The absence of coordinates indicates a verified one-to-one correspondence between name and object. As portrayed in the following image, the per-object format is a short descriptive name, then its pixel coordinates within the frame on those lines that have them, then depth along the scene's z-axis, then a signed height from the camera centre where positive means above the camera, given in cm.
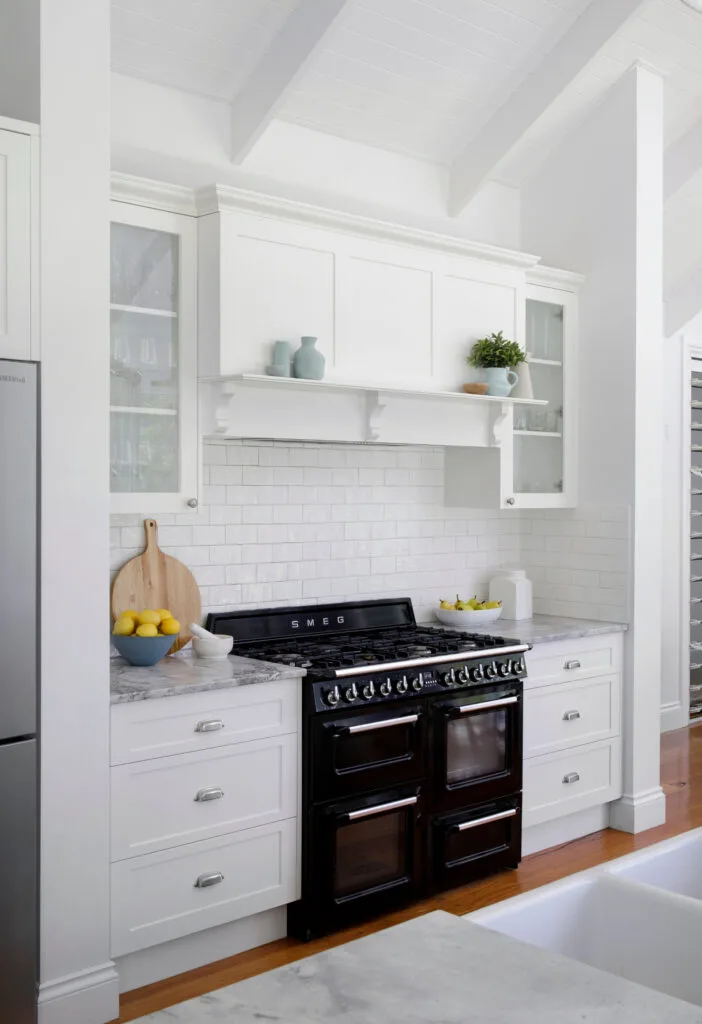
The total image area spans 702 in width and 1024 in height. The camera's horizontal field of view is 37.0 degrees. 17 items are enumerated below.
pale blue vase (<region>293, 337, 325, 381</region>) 396 +55
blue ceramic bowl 363 -49
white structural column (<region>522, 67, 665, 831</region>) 501 +79
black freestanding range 373 -95
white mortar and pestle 385 -51
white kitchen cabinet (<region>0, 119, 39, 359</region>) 294 +73
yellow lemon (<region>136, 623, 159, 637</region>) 363 -43
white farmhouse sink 198 -81
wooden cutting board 391 -31
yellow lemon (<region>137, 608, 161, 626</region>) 367 -39
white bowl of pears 491 -49
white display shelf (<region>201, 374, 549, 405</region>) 378 +47
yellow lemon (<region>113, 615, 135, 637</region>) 365 -42
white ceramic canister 516 -42
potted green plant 461 +66
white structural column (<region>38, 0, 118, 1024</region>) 303 -3
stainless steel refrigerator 292 -51
